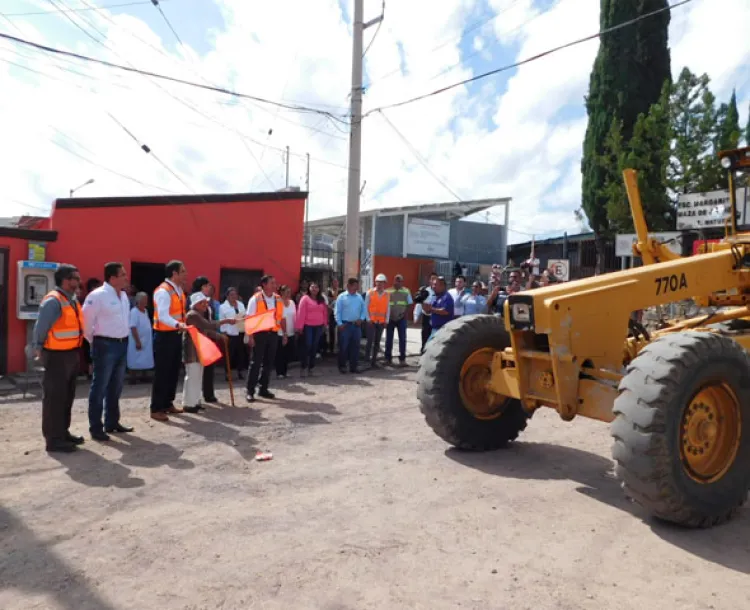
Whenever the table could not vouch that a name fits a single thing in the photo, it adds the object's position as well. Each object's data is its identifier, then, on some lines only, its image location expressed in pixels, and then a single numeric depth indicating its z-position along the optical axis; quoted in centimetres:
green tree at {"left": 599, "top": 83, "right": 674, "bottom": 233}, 1900
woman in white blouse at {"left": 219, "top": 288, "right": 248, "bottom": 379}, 985
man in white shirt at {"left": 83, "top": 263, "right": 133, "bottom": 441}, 633
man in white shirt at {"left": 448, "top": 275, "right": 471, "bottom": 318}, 1182
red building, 1003
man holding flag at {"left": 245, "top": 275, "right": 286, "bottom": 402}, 855
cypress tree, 2294
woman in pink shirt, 1109
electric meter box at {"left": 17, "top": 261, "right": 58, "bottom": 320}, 990
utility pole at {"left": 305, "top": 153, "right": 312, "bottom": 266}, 1342
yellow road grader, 400
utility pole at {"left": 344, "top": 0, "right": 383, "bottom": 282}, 1356
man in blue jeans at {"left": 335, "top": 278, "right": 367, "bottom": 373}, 1129
